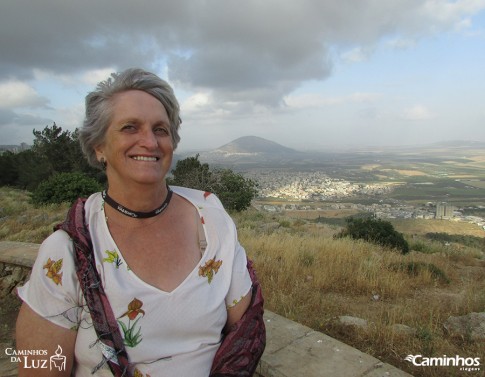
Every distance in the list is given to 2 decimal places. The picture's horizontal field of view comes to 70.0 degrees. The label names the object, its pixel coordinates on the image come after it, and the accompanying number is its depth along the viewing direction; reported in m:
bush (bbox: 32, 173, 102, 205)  11.13
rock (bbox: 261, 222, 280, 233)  10.04
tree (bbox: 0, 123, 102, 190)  17.50
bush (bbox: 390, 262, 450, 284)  5.00
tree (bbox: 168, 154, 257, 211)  15.23
